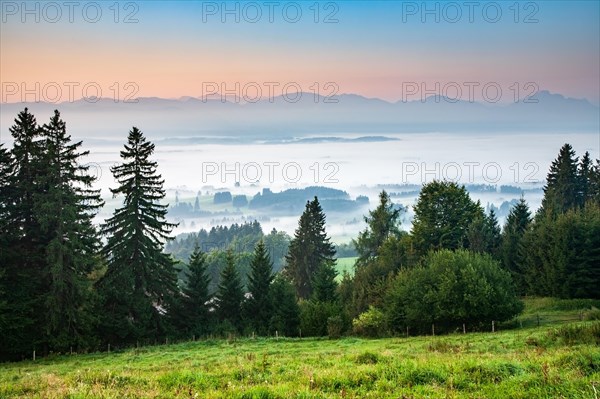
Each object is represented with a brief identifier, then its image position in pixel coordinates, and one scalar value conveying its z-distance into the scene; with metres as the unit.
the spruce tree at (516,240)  67.69
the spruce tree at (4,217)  40.19
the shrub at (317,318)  49.75
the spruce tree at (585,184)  96.75
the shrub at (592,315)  38.32
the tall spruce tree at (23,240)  40.50
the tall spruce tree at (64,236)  40.84
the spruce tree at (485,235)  70.19
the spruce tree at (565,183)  95.81
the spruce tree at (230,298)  60.66
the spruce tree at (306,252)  91.19
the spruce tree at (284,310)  56.19
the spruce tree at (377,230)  85.75
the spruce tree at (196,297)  57.62
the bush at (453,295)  41.69
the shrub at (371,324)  47.66
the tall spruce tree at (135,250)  47.81
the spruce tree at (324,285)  59.36
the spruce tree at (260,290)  60.84
